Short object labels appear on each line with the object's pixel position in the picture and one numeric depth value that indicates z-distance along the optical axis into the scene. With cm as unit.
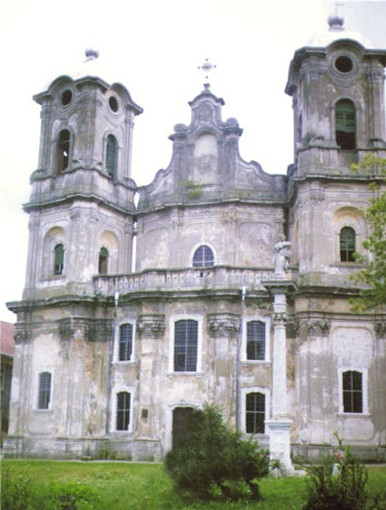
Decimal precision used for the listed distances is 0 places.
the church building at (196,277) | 2933
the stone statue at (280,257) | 2277
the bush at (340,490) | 1287
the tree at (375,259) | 2175
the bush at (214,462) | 1491
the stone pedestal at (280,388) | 2114
